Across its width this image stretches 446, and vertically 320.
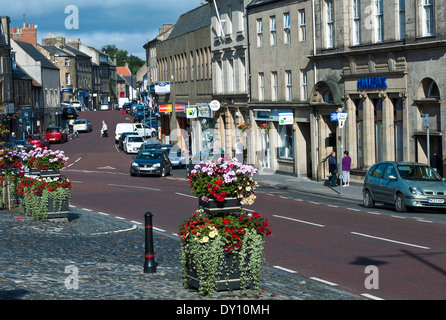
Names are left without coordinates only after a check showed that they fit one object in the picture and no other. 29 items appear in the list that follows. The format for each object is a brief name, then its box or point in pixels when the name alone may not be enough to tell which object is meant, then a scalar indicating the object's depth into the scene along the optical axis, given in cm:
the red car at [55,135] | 7986
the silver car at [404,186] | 2578
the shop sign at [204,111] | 5909
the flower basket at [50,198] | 2192
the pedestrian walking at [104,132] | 9075
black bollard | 1420
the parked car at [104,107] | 15888
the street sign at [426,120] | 2922
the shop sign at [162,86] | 7412
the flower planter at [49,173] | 2247
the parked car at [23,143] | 5855
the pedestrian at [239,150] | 5044
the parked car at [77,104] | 13330
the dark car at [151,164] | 4425
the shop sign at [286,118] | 4331
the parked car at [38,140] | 6374
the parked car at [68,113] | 11038
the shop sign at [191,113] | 6309
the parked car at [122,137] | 7064
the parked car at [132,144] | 6575
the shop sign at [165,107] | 7251
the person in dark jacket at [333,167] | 3684
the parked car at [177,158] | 5234
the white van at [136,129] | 7875
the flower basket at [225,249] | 1161
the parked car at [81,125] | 9619
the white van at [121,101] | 16042
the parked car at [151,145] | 5620
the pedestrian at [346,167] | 3612
